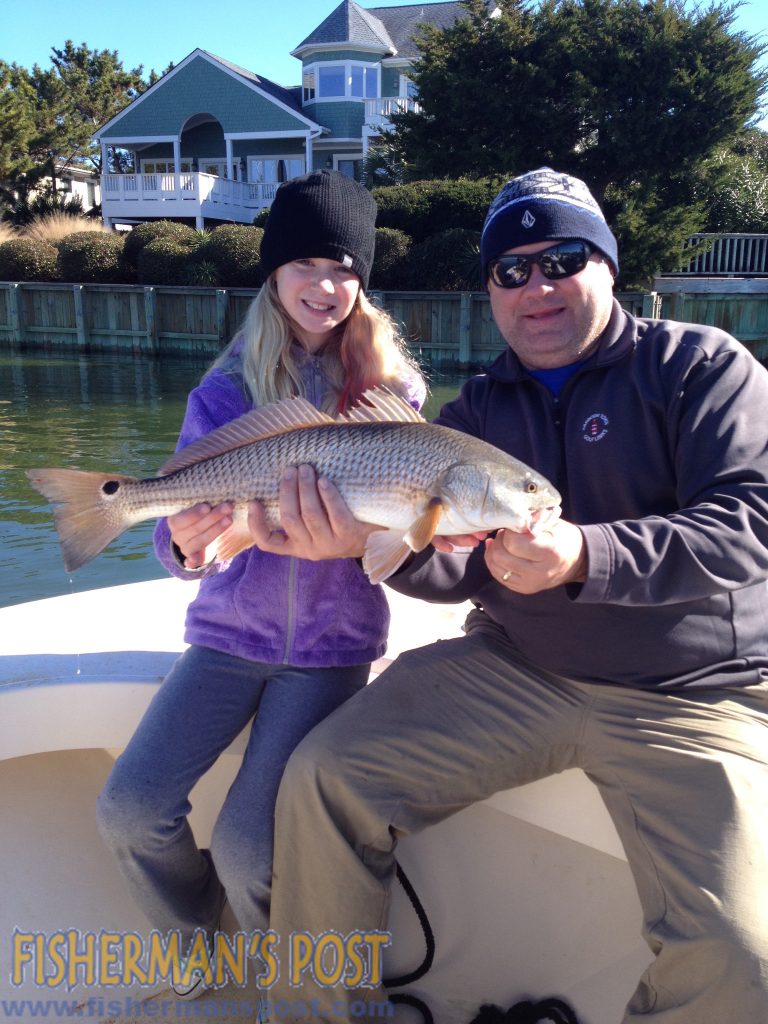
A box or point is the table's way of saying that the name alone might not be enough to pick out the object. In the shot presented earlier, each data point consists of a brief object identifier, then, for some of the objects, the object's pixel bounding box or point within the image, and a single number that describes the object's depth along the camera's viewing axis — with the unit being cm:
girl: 261
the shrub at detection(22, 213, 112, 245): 2914
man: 217
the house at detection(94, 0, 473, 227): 3881
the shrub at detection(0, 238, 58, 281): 2733
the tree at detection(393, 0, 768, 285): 2664
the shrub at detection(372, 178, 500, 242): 2486
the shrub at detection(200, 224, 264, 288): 2469
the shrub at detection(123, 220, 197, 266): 2658
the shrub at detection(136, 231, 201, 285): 2561
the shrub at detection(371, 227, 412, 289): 2308
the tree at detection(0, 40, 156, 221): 4141
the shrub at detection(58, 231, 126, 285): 2672
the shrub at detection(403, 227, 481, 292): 2266
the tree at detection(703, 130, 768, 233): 2653
